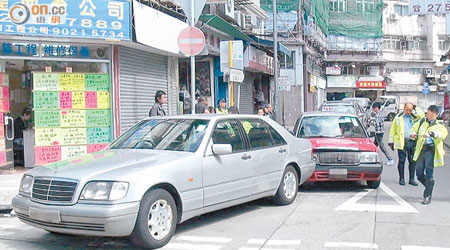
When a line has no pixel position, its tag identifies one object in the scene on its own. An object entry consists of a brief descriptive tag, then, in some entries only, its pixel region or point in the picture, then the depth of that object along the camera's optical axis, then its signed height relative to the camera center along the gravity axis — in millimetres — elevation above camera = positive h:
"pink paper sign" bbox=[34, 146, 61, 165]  10922 -968
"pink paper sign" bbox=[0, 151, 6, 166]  10656 -987
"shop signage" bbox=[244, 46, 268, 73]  20730 +2040
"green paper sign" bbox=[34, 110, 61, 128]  10914 -181
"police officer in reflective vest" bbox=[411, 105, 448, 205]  7964 -757
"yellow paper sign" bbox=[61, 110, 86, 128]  11219 -196
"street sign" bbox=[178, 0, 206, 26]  9148 +1814
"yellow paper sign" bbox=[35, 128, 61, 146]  10930 -579
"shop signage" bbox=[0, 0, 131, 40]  10117 +1896
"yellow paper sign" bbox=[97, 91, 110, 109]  11633 +203
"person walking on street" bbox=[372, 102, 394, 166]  13203 -661
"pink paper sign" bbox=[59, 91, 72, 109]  11172 +222
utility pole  20562 +1560
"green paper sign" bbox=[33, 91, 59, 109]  10875 +215
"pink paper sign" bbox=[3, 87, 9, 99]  10773 +389
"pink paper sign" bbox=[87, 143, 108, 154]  11586 -872
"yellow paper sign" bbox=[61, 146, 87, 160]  11250 -927
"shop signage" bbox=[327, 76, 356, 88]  49125 +2250
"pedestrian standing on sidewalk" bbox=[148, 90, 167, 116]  10531 +38
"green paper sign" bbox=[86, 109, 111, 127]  11539 -191
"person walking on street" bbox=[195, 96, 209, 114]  12652 +24
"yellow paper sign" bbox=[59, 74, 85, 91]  11195 +612
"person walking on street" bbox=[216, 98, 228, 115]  13181 -13
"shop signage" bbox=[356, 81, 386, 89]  48562 +1802
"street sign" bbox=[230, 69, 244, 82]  13016 +824
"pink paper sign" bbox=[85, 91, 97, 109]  11492 +228
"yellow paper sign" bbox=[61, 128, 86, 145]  11242 -592
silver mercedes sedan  5195 -822
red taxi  8859 -981
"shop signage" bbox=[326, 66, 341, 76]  47459 +3225
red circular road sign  8984 +1183
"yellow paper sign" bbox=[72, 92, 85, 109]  11336 +209
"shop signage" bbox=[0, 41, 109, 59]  10656 +1301
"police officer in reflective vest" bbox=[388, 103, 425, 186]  9938 -714
